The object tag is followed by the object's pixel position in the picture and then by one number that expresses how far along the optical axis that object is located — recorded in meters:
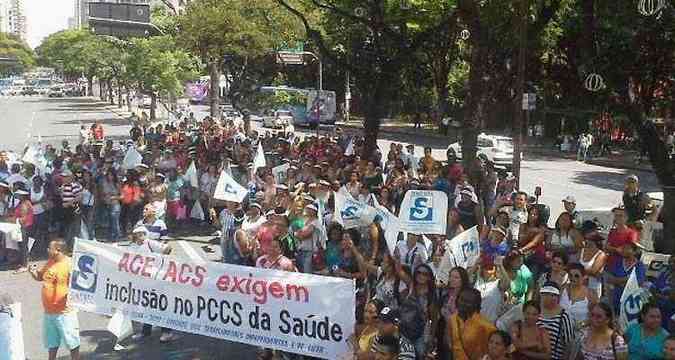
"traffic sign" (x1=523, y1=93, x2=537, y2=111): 25.59
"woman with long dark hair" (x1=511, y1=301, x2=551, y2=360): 6.27
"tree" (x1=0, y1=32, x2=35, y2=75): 145.59
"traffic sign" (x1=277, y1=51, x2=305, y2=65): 40.33
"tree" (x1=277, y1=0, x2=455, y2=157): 20.20
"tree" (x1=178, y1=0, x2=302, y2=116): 28.73
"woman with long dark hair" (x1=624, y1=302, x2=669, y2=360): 6.03
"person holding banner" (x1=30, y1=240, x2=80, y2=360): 8.07
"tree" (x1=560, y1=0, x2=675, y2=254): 11.99
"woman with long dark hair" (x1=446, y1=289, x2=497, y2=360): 6.46
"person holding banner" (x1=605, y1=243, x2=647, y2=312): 8.16
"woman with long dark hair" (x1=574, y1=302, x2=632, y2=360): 6.12
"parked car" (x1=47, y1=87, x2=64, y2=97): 101.31
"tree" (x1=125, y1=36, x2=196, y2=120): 42.66
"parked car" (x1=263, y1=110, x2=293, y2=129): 45.90
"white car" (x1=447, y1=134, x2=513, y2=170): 31.11
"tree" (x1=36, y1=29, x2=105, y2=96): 64.83
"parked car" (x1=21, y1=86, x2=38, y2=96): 106.82
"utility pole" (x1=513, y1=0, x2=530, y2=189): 16.26
